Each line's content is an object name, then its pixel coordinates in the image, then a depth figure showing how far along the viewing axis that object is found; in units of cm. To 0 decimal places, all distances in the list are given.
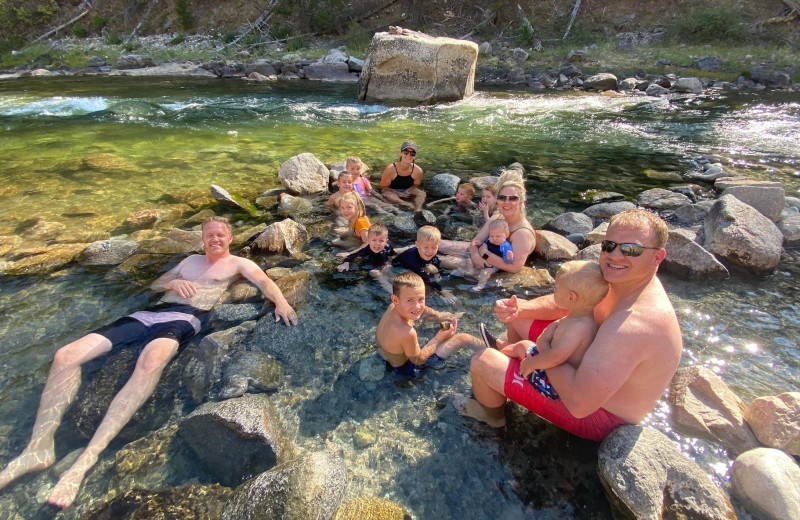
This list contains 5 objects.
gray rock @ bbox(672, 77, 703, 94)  1791
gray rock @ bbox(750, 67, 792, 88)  1816
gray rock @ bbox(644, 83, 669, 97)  1771
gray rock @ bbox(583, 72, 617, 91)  1895
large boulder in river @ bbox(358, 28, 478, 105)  1549
